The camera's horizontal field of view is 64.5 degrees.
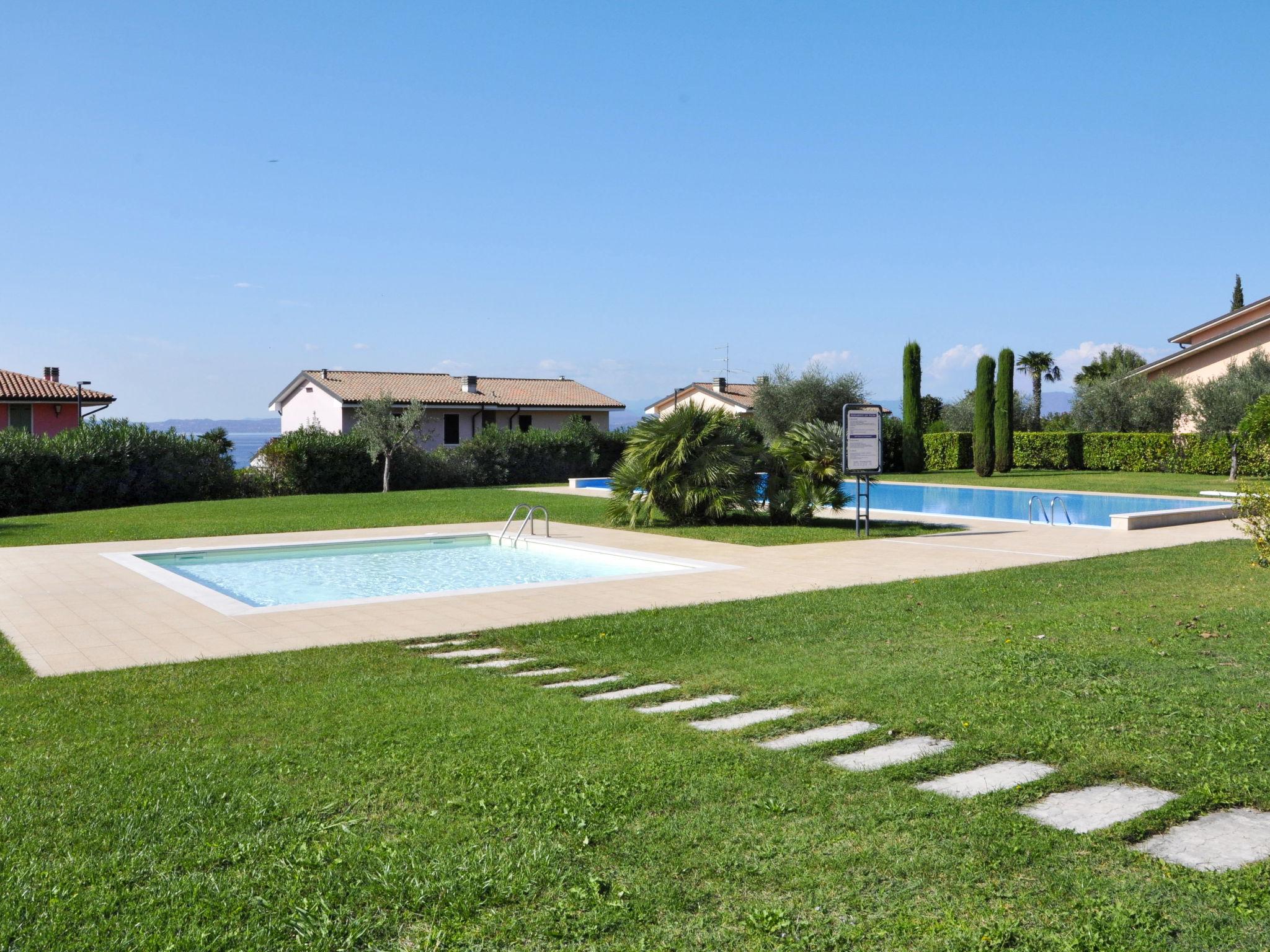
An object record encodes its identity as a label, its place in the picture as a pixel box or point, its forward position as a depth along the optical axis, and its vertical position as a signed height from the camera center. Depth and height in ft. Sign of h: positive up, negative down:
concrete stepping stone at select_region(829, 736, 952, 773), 14.14 -4.12
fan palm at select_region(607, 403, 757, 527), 52.19 +0.26
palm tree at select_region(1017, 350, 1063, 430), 210.79 +21.13
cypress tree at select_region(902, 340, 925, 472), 117.91 +7.10
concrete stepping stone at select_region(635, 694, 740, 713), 17.46 -4.10
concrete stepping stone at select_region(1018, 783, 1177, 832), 11.92 -4.20
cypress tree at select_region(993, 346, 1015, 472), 112.47 +5.48
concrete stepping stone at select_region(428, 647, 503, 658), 22.36 -3.99
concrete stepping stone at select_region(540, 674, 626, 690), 19.36 -4.08
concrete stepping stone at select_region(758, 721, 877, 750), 15.17 -4.11
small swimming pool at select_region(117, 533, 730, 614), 37.50 -3.89
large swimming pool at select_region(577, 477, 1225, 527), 70.49 -2.79
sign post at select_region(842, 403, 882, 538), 48.19 +1.32
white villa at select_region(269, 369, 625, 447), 140.15 +10.99
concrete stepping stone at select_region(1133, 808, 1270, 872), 10.84 -4.25
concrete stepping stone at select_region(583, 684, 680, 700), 18.40 -4.10
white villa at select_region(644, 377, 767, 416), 172.24 +13.88
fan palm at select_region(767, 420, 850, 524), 52.34 -0.20
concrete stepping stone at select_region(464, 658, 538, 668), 21.26 -4.02
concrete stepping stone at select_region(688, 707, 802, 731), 16.26 -4.10
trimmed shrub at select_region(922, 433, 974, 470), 124.26 +2.12
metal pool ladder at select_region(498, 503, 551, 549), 48.06 -2.51
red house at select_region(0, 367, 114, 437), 116.26 +9.40
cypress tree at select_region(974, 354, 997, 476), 111.34 +5.72
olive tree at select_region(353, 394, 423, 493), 87.92 +4.37
